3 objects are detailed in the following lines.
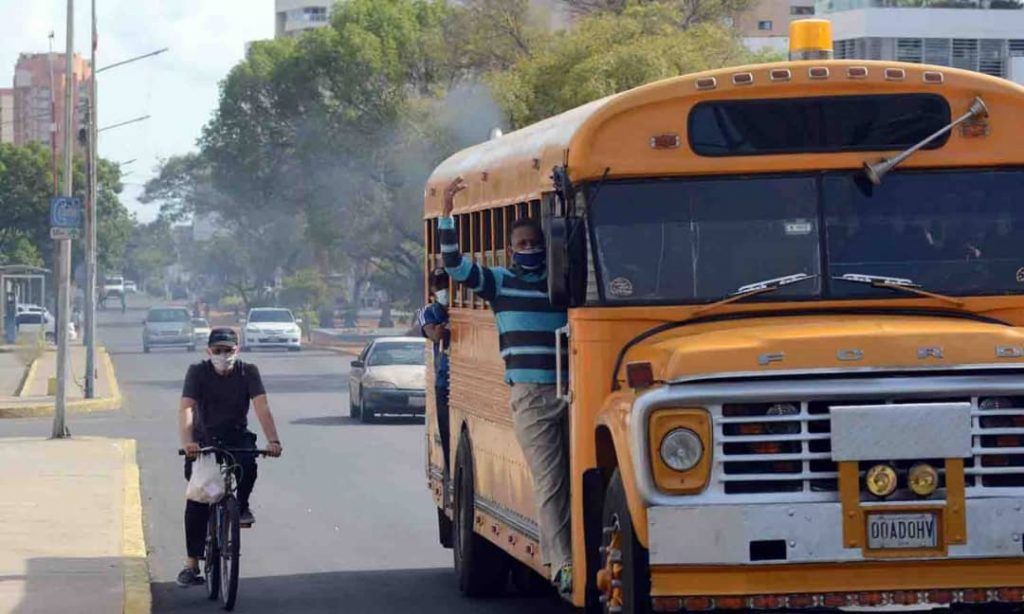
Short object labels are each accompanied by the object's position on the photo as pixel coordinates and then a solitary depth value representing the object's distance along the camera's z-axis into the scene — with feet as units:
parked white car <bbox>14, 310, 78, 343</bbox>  241.76
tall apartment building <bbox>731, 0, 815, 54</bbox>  346.11
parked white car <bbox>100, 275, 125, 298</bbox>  511.40
